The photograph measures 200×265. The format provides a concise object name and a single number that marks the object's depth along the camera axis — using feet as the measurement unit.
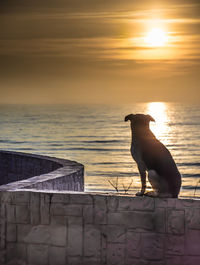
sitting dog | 31.97
